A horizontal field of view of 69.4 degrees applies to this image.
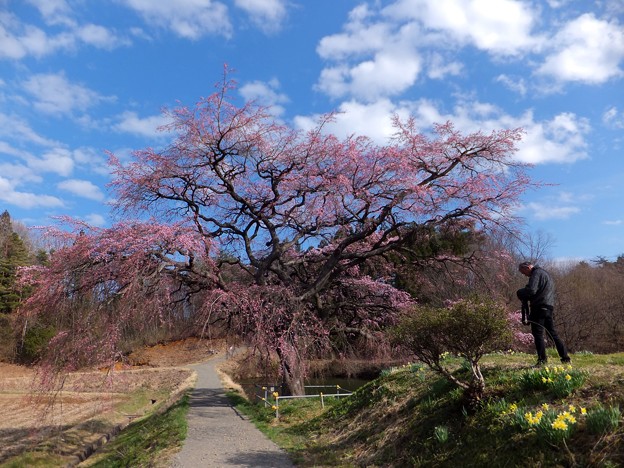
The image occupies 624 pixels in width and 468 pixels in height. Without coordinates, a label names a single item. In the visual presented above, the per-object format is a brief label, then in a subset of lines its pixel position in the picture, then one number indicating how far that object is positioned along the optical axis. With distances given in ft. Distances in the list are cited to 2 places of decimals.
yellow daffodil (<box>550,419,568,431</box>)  13.91
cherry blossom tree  33.71
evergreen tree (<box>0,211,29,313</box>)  109.12
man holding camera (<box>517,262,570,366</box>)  22.25
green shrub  18.37
